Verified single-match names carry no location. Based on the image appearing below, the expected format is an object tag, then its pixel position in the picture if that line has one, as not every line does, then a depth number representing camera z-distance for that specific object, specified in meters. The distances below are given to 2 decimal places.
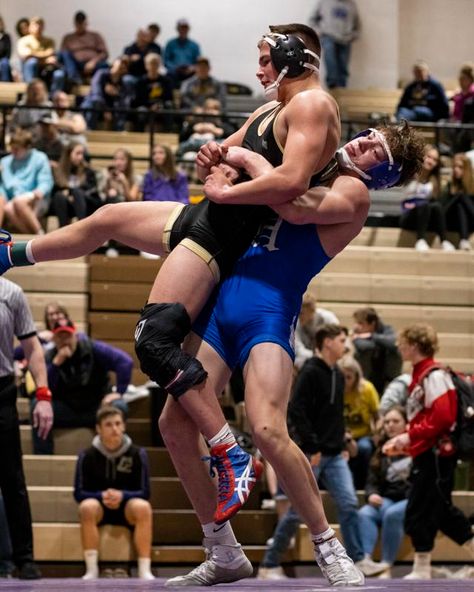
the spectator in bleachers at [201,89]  15.54
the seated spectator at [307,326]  9.64
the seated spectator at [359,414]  9.23
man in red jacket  7.69
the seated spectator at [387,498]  8.48
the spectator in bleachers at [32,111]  13.08
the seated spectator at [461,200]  12.77
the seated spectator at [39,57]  15.56
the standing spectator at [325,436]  8.24
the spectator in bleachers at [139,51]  15.90
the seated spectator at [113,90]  15.06
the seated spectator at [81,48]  16.78
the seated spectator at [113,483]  8.34
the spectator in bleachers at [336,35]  18.12
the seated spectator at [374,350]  10.21
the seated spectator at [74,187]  11.78
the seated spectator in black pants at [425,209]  12.59
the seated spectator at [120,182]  11.86
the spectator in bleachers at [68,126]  13.22
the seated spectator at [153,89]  15.26
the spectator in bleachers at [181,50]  17.41
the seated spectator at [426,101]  15.39
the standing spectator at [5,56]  16.25
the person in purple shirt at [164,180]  11.95
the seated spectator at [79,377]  9.16
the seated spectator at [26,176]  11.74
